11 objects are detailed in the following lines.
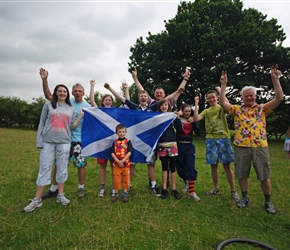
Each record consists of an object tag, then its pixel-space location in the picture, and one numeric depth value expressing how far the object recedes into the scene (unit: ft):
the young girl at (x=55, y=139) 13.84
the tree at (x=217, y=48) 58.13
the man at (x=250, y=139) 13.97
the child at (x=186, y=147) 16.34
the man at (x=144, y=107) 16.78
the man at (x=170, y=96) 17.42
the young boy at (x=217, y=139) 16.02
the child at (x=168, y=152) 15.89
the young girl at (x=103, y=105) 16.48
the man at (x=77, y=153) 15.70
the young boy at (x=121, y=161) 15.34
